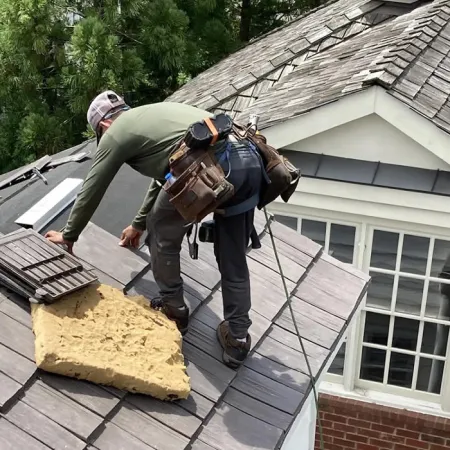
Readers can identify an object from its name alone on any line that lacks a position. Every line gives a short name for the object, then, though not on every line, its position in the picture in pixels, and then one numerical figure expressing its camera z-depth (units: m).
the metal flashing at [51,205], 4.10
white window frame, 6.34
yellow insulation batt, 2.99
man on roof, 3.41
